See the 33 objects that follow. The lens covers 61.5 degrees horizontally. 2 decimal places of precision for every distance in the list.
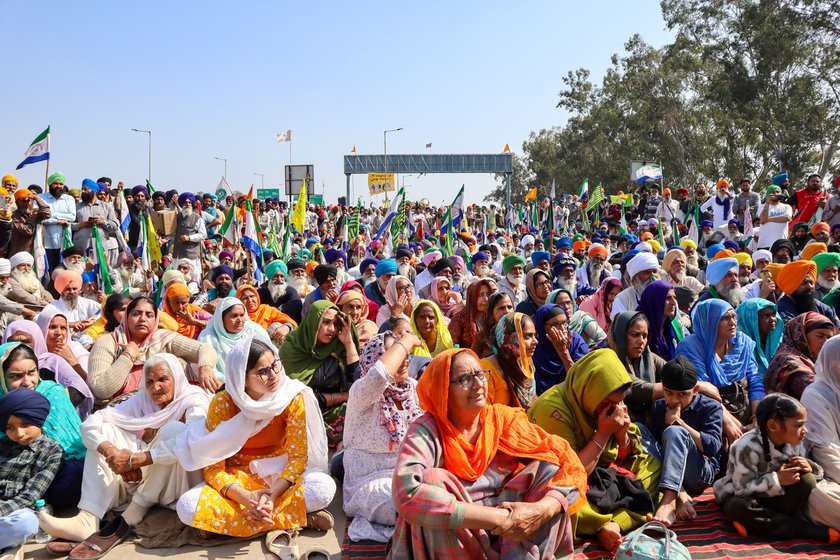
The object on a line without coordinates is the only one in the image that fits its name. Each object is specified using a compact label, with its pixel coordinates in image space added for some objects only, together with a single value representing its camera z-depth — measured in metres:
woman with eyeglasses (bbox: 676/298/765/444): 4.38
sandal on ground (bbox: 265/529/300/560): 3.29
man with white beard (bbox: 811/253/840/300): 6.25
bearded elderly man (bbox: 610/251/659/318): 5.80
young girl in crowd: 3.30
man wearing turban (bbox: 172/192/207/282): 9.80
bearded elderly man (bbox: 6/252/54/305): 6.29
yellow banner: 23.34
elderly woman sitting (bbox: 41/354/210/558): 3.43
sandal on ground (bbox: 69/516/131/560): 3.27
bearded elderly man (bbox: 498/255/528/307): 7.38
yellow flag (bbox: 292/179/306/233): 10.59
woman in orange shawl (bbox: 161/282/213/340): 5.77
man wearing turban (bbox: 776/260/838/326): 5.61
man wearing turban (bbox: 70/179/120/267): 8.85
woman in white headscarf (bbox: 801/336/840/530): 3.29
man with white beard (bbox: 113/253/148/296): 8.15
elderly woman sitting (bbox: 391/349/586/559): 2.53
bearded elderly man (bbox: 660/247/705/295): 6.81
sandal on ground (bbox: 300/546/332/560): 3.27
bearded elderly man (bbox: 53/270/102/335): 5.96
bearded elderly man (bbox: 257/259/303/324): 7.08
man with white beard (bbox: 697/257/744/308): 5.93
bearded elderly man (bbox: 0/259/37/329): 6.05
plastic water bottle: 3.45
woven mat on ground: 3.20
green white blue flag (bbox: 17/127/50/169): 9.95
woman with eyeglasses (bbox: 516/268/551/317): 5.77
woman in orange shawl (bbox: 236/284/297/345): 6.09
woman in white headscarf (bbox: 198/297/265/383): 5.14
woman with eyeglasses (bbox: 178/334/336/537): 3.40
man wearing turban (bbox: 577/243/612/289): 8.49
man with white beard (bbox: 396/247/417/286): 8.34
